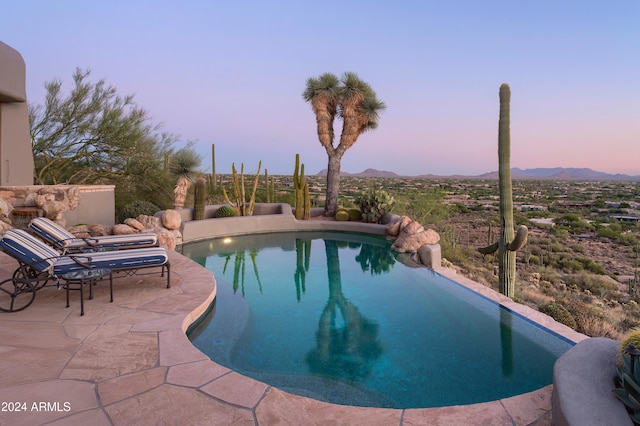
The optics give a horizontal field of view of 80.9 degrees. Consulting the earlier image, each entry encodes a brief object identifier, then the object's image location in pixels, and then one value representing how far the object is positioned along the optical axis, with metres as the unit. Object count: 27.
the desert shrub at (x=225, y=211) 13.43
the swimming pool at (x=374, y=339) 3.57
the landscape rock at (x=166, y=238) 9.41
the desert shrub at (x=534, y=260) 15.61
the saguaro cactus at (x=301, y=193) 14.92
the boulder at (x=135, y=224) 9.80
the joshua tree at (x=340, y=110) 16.61
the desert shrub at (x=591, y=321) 6.34
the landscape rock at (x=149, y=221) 10.17
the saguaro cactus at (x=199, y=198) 12.44
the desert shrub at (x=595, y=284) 11.15
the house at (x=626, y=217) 27.93
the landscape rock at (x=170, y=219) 10.70
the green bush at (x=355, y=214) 14.64
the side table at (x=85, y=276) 4.24
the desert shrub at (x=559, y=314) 6.40
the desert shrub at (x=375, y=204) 13.77
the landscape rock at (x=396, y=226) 11.48
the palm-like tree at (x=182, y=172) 13.62
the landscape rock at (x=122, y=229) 9.02
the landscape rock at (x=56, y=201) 7.92
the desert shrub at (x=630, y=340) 2.35
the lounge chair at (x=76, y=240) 5.59
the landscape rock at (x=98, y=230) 8.61
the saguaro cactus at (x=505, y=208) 8.29
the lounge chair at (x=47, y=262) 4.30
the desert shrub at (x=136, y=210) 11.43
